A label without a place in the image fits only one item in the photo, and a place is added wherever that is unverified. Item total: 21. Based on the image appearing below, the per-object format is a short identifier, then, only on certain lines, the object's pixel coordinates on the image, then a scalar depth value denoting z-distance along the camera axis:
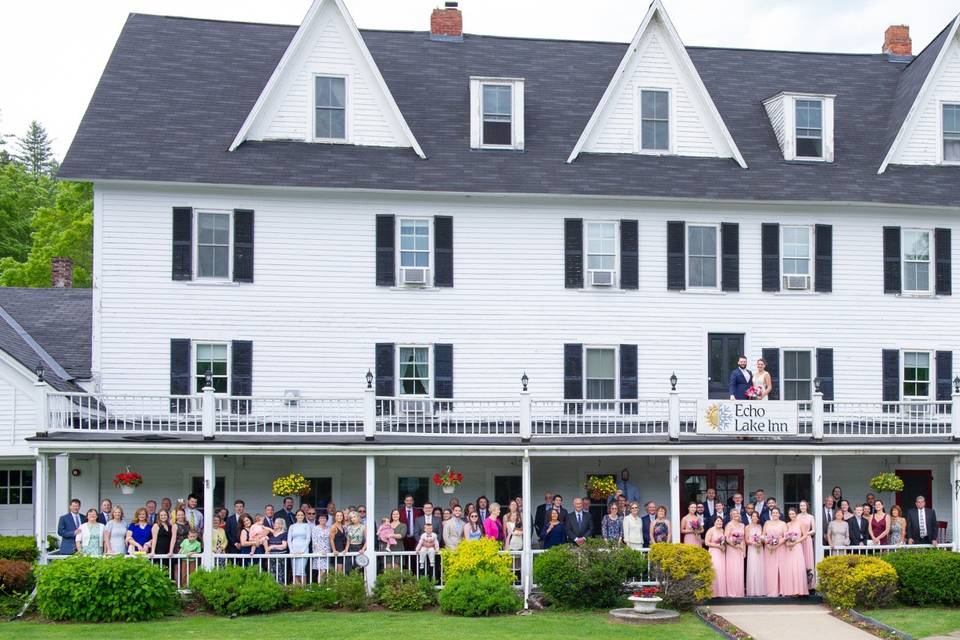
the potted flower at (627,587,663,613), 22.50
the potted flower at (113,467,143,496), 25.80
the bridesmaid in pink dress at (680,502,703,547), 24.55
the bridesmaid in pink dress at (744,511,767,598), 24.47
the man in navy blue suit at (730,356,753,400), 26.52
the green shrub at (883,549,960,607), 23.97
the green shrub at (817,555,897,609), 23.53
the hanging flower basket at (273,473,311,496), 25.30
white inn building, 27.77
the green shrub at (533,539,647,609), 23.25
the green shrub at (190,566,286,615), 22.77
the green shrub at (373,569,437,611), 23.33
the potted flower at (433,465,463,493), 26.03
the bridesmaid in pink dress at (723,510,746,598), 24.31
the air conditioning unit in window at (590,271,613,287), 29.17
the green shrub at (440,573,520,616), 22.84
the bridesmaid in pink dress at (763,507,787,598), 24.61
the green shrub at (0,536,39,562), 24.12
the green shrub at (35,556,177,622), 22.02
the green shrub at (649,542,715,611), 23.48
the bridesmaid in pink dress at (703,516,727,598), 24.39
